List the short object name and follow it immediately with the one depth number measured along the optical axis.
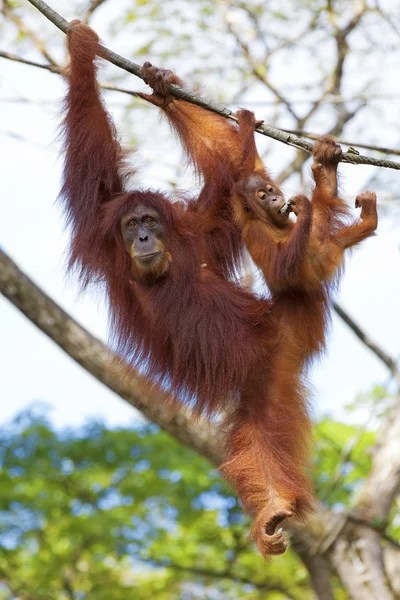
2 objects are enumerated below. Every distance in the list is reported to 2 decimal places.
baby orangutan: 9.13
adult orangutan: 9.98
